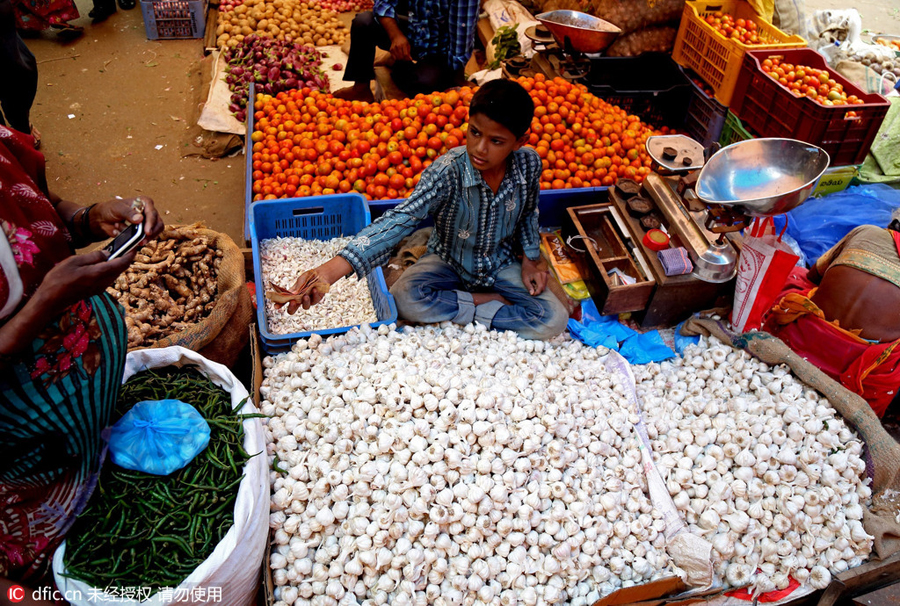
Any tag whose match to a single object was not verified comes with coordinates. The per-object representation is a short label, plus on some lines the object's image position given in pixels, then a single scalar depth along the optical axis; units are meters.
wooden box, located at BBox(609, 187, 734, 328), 3.08
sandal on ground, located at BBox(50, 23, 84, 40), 6.14
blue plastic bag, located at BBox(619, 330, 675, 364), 3.04
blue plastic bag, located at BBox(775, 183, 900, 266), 3.72
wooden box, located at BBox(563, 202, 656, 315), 3.13
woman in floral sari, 1.35
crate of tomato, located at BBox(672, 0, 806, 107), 4.20
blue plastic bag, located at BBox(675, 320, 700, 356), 3.16
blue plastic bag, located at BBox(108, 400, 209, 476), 1.83
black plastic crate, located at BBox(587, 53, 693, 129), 4.61
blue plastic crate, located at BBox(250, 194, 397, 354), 3.39
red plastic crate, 3.57
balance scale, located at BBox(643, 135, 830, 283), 2.65
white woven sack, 1.64
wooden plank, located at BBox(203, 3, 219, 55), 6.05
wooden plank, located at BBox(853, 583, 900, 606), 2.19
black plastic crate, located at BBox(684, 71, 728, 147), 4.34
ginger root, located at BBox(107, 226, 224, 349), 2.61
